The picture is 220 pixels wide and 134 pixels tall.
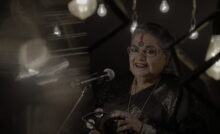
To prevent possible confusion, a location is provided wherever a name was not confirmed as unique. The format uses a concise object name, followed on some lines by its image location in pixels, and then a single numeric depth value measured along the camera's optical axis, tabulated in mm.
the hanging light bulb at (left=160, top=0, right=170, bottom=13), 4098
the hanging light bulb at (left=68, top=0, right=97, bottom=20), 3871
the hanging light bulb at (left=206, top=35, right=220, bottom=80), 3927
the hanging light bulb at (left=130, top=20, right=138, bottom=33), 4123
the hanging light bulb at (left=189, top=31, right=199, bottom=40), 4230
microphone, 2801
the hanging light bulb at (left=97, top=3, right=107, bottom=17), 4074
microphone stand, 2824
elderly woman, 2855
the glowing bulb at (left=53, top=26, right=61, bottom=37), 4055
